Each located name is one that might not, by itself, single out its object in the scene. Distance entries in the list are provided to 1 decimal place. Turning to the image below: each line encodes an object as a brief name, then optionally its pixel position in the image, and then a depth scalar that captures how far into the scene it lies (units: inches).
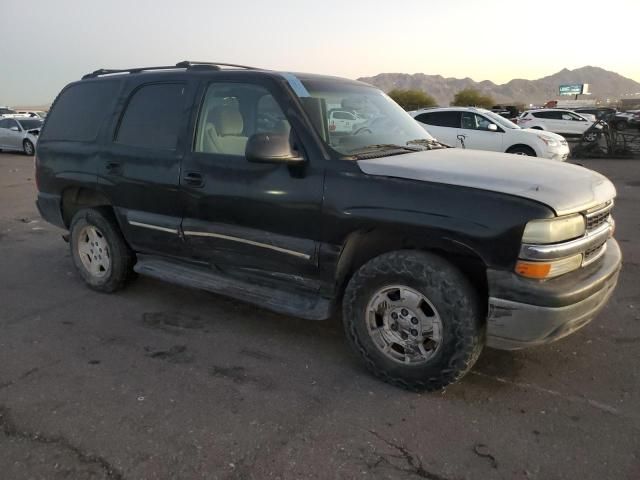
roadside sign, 4195.1
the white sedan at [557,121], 933.8
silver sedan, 786.8
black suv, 110.7
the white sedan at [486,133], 511.8
